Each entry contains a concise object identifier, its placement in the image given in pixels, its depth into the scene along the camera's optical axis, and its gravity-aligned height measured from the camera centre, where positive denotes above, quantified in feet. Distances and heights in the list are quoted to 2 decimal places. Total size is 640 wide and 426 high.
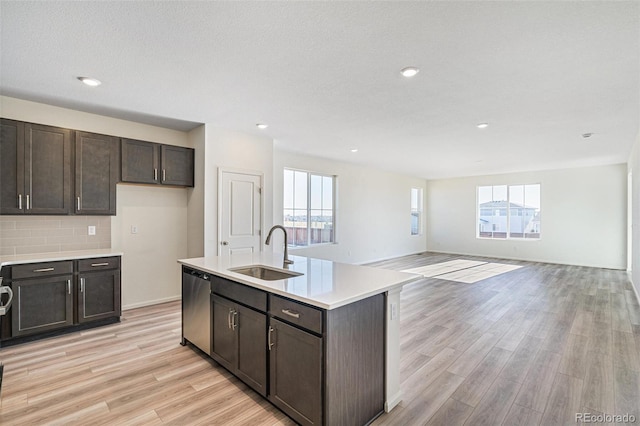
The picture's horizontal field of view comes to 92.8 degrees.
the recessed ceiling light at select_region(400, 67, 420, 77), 8.50 +4.01
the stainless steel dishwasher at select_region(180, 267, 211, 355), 9.02 -3.02
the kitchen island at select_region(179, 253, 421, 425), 5.68 -2.69
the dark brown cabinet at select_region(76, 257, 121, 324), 11.30 -2.94
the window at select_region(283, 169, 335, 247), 21.24 +0.39
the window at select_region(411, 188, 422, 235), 33.73 +0.19
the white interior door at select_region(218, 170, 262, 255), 14.75 +0.02
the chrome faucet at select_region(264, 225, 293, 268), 9.04 -1.46
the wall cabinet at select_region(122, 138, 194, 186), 13.08 +2.22
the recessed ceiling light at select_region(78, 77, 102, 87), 9.32 +4.09
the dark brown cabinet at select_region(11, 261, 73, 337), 10.07 -2.93
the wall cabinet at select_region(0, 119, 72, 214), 10.41 +1.56
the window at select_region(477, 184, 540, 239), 28.40 +0.18
